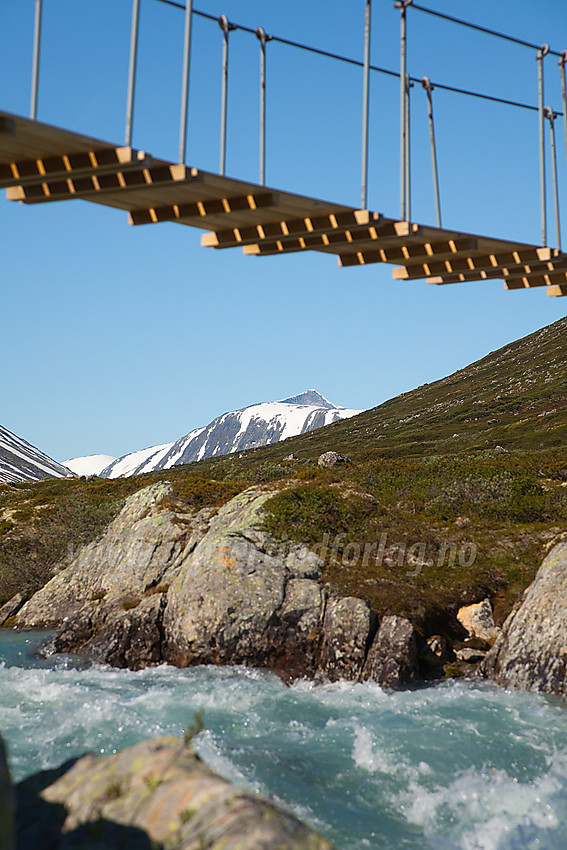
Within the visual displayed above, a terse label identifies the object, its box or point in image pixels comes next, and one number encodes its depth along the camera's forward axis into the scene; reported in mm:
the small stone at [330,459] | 52688
